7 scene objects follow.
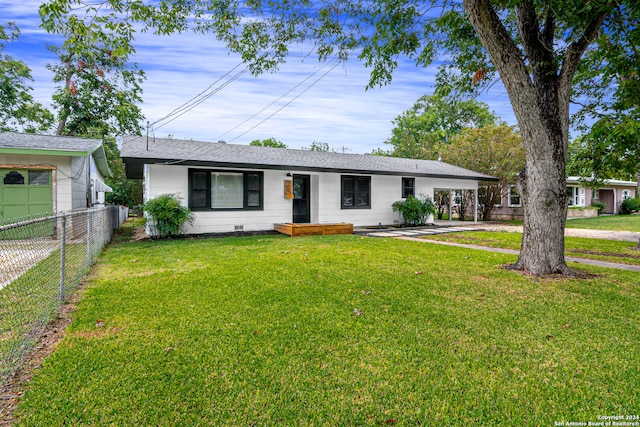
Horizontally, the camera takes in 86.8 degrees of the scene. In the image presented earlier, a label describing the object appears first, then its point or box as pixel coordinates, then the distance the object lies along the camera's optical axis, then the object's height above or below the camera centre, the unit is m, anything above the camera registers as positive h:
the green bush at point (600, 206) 26.00 +0.01
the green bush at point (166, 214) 10.10 -0.26
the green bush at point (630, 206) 26.72 +0.01
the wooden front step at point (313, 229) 11.49 -0.82
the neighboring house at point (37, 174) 9.60 +0.93
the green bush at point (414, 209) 14.70 -0.14
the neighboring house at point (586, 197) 23.59 +0.70
